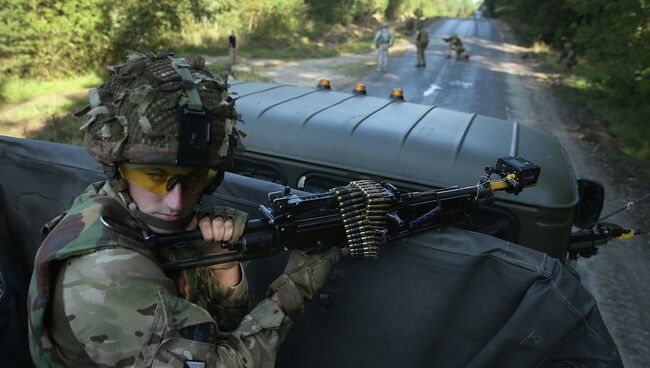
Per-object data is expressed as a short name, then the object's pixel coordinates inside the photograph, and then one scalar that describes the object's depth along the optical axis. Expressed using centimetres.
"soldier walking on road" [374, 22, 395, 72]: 1706
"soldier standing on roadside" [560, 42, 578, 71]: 1930
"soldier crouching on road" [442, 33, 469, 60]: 2124
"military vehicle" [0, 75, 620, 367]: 196
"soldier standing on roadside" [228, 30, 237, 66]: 1794
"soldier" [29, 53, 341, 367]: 144
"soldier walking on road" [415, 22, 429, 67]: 1886
